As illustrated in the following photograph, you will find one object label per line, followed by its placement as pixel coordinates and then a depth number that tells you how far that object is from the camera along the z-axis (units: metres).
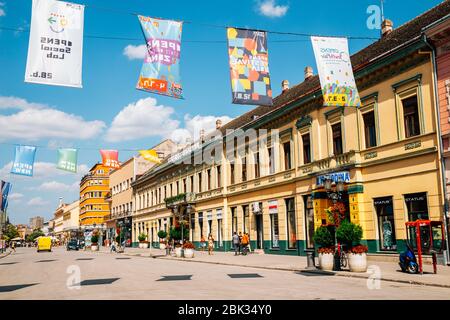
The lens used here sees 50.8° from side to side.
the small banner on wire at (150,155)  42.50
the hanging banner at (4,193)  53.25
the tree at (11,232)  177.32
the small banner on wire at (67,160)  26.95
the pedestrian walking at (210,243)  35.11
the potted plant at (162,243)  53.74
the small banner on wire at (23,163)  25.45
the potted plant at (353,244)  17.77
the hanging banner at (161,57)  14.95
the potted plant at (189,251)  31.58
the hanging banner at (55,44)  13.28
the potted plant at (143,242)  59.56
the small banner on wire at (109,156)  37.25
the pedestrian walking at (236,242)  33.03
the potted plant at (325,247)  18.89
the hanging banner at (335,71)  16.80
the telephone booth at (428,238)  19.45
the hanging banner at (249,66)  15.94
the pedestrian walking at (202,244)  43.12
